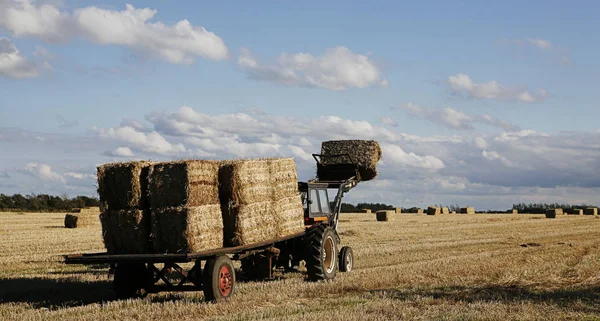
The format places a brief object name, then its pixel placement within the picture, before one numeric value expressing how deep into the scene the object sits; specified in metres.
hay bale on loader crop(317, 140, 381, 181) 18.39
